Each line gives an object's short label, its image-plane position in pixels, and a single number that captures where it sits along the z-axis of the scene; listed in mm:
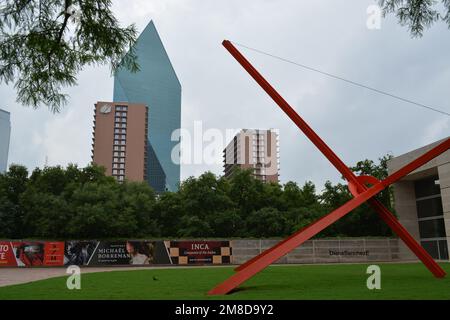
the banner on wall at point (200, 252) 30906
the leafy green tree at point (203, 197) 39219
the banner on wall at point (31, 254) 29125
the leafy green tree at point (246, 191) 41656
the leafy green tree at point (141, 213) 37416
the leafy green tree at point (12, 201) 37938
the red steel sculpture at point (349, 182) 10469
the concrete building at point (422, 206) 33188
